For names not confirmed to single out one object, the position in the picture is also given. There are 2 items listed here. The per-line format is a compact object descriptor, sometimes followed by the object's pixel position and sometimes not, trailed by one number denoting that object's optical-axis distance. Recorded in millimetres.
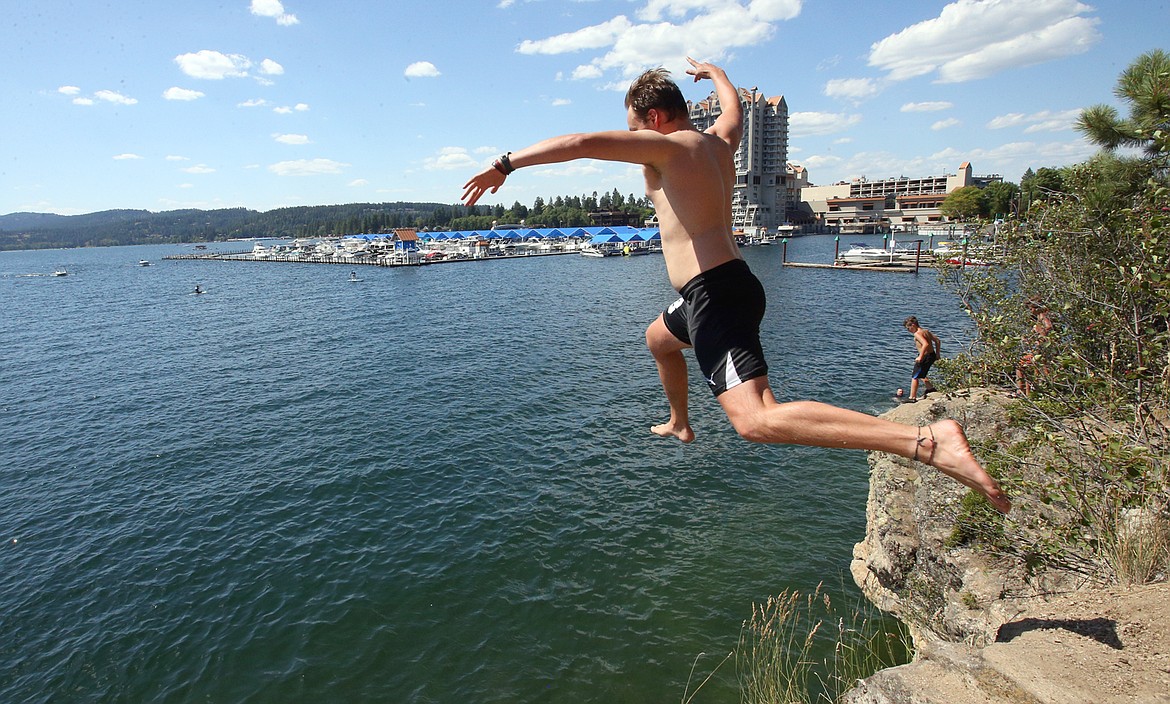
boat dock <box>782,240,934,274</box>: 63819
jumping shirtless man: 3270
